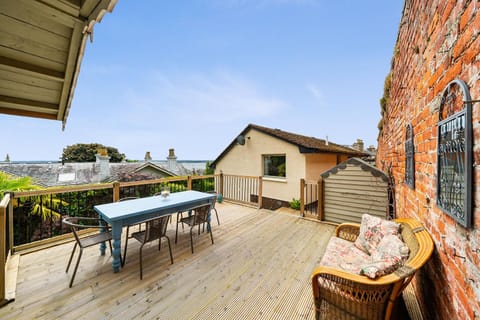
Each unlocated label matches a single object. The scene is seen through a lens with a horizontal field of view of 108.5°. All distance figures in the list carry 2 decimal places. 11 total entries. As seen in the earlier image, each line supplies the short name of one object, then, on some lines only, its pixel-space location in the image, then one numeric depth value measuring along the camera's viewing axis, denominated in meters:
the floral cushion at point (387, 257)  1.40
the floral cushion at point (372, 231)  2.02
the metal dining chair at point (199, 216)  3.09
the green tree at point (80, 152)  20.31
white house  6.96
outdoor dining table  2.46
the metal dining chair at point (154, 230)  2.49
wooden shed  3.79
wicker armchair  1.32
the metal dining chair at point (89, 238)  2.23
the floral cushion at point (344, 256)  1.90
